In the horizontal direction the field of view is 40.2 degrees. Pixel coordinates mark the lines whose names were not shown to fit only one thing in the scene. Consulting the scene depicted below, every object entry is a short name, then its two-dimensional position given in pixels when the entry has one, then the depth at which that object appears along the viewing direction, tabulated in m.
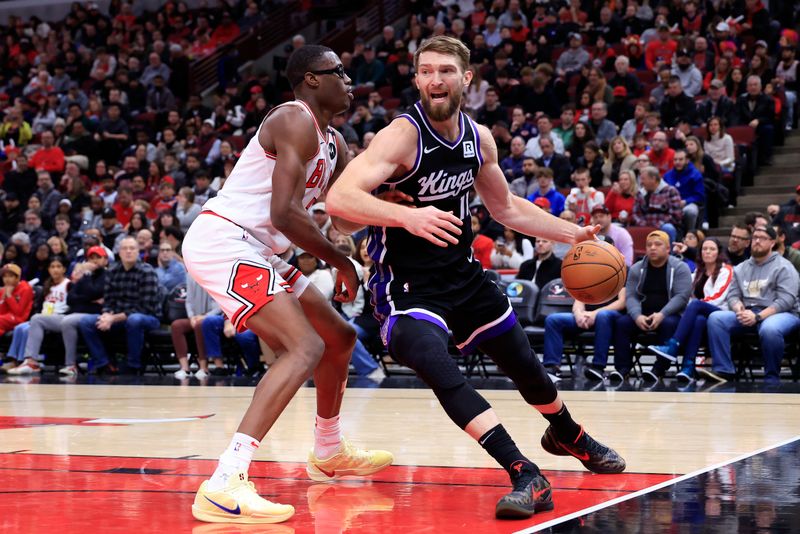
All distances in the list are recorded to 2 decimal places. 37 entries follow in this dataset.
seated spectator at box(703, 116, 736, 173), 12.27
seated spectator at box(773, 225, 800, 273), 9.66
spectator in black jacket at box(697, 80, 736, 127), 13.02
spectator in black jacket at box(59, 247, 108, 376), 11.87
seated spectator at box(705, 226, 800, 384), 9.05
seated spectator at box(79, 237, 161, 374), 11.48
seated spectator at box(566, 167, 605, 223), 11.54
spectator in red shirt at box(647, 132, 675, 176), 12.09
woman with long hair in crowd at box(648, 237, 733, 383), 9.38
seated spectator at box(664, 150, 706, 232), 11.50
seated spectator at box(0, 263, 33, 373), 12.46
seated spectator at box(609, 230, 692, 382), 9.52
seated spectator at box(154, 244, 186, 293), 11.98
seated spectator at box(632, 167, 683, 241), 11.07
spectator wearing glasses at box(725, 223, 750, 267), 10.10
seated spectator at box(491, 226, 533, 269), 11.45
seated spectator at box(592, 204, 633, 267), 10.54
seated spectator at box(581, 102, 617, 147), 13.29
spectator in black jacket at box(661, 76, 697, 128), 13.17
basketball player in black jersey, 3.75
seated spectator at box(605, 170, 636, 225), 11.56
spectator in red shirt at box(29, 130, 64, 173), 17.67
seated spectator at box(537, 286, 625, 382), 9.66
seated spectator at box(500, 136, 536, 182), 13.17
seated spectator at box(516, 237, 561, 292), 10.65
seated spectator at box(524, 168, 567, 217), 11.93
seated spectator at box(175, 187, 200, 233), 13.86
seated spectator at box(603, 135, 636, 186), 12.26
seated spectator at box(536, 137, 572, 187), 12.93
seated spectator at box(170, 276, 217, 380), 11.12
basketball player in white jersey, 3.78
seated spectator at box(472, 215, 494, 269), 11.58
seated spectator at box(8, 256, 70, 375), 12.04
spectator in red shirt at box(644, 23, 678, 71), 14.66
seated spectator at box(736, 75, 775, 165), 12.88
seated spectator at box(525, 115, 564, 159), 13.37
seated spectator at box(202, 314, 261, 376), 10.84
